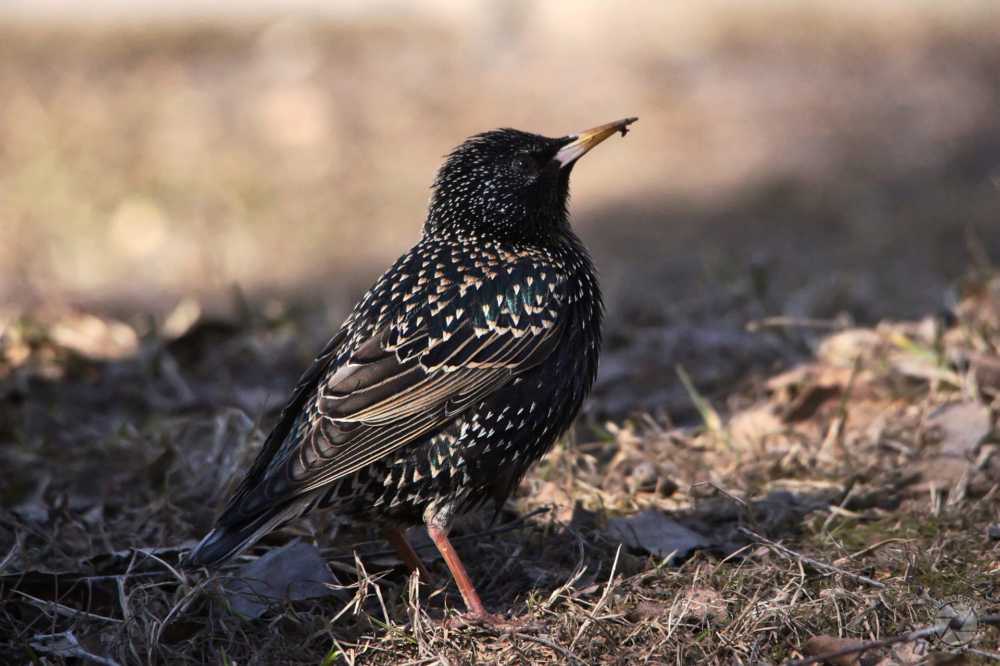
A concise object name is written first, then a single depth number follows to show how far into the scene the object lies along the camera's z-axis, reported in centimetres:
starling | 717
